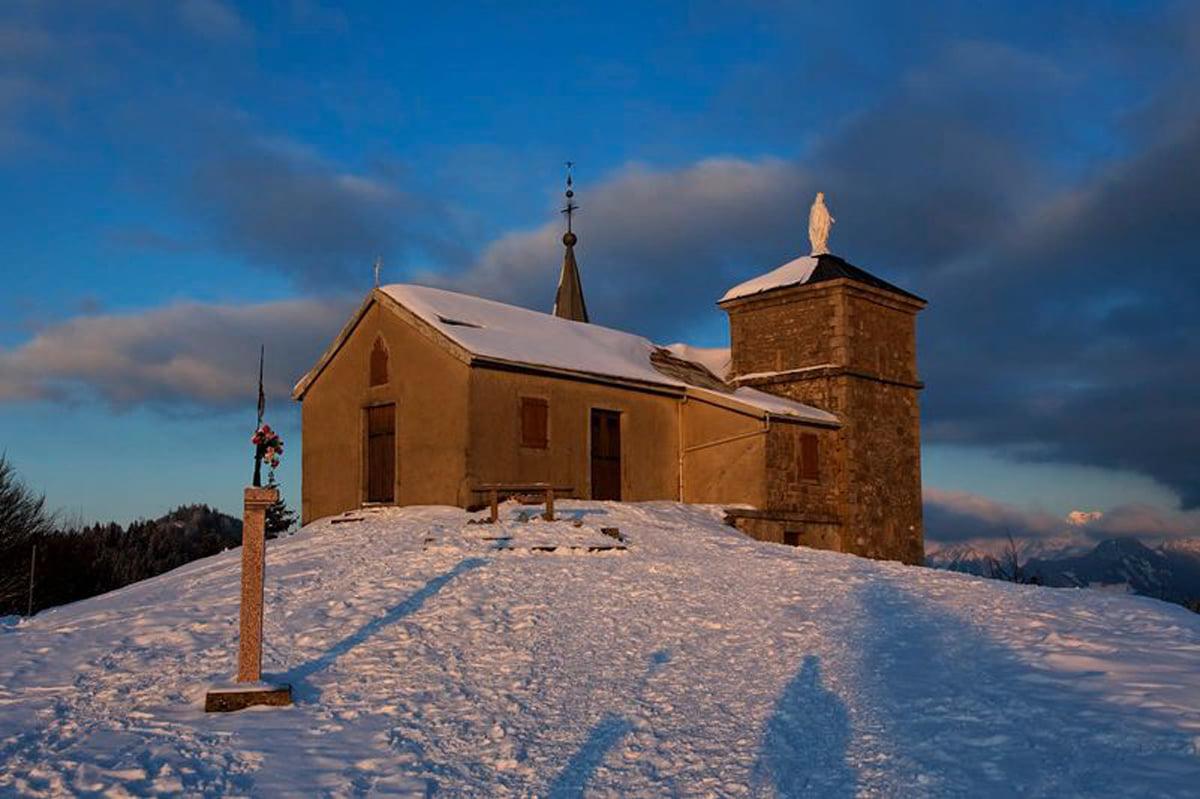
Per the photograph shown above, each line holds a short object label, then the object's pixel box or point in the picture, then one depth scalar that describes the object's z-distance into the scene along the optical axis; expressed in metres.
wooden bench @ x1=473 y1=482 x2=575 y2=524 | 18.72
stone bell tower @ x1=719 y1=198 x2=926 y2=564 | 27.73
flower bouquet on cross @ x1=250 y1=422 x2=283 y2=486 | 10.81
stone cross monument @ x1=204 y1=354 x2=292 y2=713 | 9.06
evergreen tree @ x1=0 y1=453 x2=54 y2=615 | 23.56
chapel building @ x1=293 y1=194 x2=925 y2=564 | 21.41
